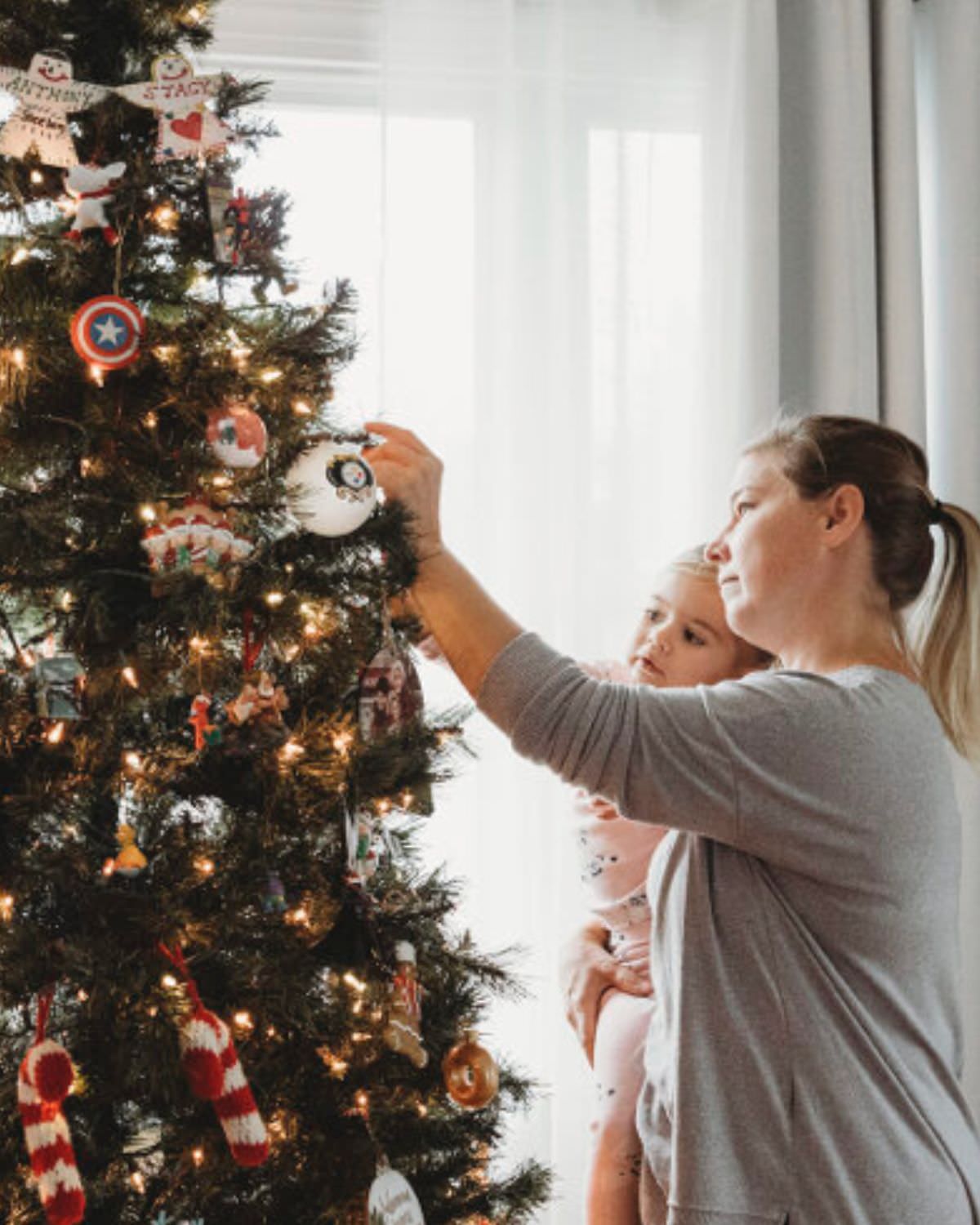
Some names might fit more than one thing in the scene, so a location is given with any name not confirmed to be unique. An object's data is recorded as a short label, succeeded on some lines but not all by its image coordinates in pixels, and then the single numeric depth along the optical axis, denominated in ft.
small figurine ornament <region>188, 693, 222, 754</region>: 3.97
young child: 5.85
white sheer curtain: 7.52
